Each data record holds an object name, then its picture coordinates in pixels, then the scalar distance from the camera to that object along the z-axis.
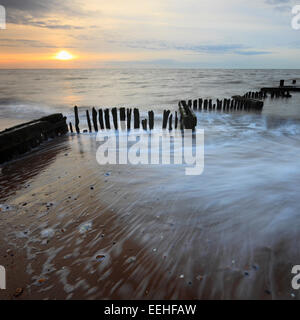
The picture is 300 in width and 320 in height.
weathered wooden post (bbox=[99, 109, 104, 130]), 10.80
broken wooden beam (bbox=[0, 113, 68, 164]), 6.50
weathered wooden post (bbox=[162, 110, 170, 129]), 11.00
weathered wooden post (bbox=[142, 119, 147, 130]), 10.45
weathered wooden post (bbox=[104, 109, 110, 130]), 10.68
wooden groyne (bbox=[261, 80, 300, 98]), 26.45
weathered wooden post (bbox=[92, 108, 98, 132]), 10.63
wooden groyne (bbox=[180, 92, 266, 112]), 17.09
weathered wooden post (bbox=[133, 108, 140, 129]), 10.69
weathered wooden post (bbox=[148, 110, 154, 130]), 10.56
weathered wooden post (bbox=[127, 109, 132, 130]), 10.64
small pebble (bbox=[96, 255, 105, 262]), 2.65
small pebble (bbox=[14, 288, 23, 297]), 2.28
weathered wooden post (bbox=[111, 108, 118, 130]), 10.57
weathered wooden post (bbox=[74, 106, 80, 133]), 10.35
